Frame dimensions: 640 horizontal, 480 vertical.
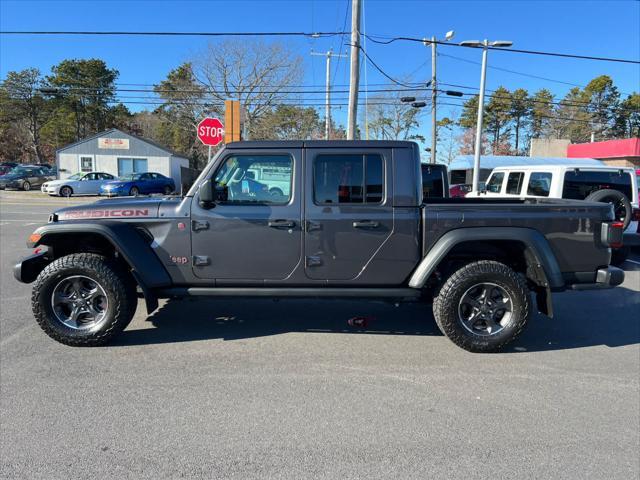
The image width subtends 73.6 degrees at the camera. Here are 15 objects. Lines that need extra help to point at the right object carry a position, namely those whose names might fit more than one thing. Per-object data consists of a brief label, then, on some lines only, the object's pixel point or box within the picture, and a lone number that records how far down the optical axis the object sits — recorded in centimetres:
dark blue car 2522
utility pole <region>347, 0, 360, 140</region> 1409
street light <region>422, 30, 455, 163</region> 2788
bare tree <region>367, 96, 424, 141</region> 4912
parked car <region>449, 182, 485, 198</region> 2040
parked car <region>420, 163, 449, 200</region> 921
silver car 2556
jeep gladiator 397
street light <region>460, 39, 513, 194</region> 1906
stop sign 1157
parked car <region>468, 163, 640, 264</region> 760
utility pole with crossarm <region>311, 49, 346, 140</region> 3229
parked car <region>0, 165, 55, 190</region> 3075
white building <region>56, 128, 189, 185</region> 3469
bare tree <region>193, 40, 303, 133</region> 3781
